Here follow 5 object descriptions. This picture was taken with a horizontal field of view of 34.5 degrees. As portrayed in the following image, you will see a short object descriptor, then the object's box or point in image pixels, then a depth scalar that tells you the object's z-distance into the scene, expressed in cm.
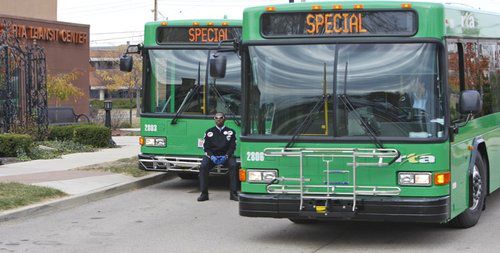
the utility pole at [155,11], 6701
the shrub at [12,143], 1895
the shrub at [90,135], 2292
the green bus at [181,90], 1448
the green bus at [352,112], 868
